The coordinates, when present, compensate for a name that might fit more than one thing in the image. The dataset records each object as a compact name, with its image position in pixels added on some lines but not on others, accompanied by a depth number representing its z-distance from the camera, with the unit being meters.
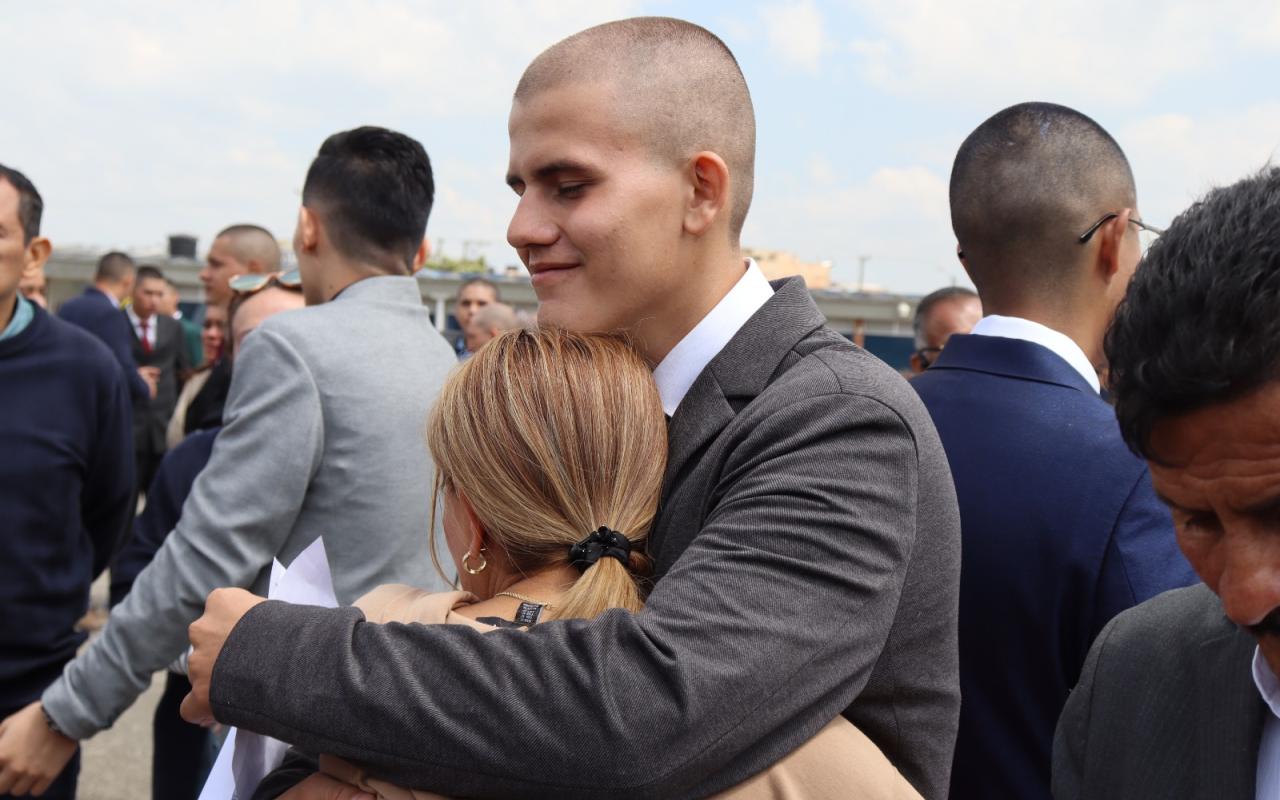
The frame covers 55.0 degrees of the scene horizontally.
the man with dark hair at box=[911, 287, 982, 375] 6.08
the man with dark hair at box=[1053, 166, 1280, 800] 1.22
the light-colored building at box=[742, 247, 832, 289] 34.69
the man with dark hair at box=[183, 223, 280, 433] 6.28
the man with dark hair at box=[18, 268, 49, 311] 7.80
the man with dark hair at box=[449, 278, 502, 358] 10.34
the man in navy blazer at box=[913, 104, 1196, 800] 2.36
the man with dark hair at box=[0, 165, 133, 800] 3.72
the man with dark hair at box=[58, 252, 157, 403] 9.40
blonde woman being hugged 1.66
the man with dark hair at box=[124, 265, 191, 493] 10.99
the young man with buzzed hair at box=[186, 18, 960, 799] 1.40
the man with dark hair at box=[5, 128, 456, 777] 3.04
